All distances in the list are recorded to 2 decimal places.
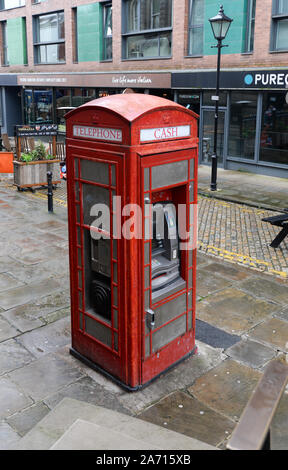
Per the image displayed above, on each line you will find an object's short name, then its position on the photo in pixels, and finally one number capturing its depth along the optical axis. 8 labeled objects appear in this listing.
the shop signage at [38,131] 14.92
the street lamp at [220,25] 12.64
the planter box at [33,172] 14.16
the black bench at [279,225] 9.14
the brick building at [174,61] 15.77
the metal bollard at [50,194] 11.59
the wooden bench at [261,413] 1.91
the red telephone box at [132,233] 4.22
